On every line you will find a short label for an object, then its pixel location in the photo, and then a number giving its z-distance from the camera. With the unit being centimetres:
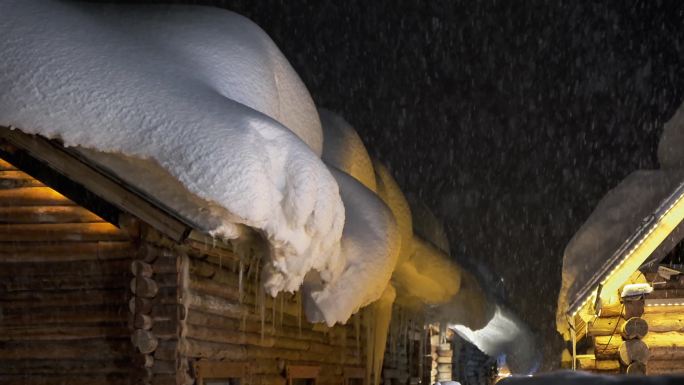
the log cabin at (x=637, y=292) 1194
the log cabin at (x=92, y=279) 888
